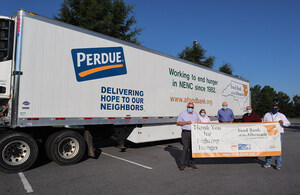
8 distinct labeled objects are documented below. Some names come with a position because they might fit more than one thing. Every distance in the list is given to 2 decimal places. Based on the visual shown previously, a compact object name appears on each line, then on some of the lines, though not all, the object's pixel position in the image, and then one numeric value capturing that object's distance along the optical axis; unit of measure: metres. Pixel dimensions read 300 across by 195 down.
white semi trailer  5.71
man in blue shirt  8.27
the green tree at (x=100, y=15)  18.69
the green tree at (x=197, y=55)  32.56
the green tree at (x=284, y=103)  70.81
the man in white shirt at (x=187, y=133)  6.14
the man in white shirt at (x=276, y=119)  6.41
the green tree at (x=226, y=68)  36.81
